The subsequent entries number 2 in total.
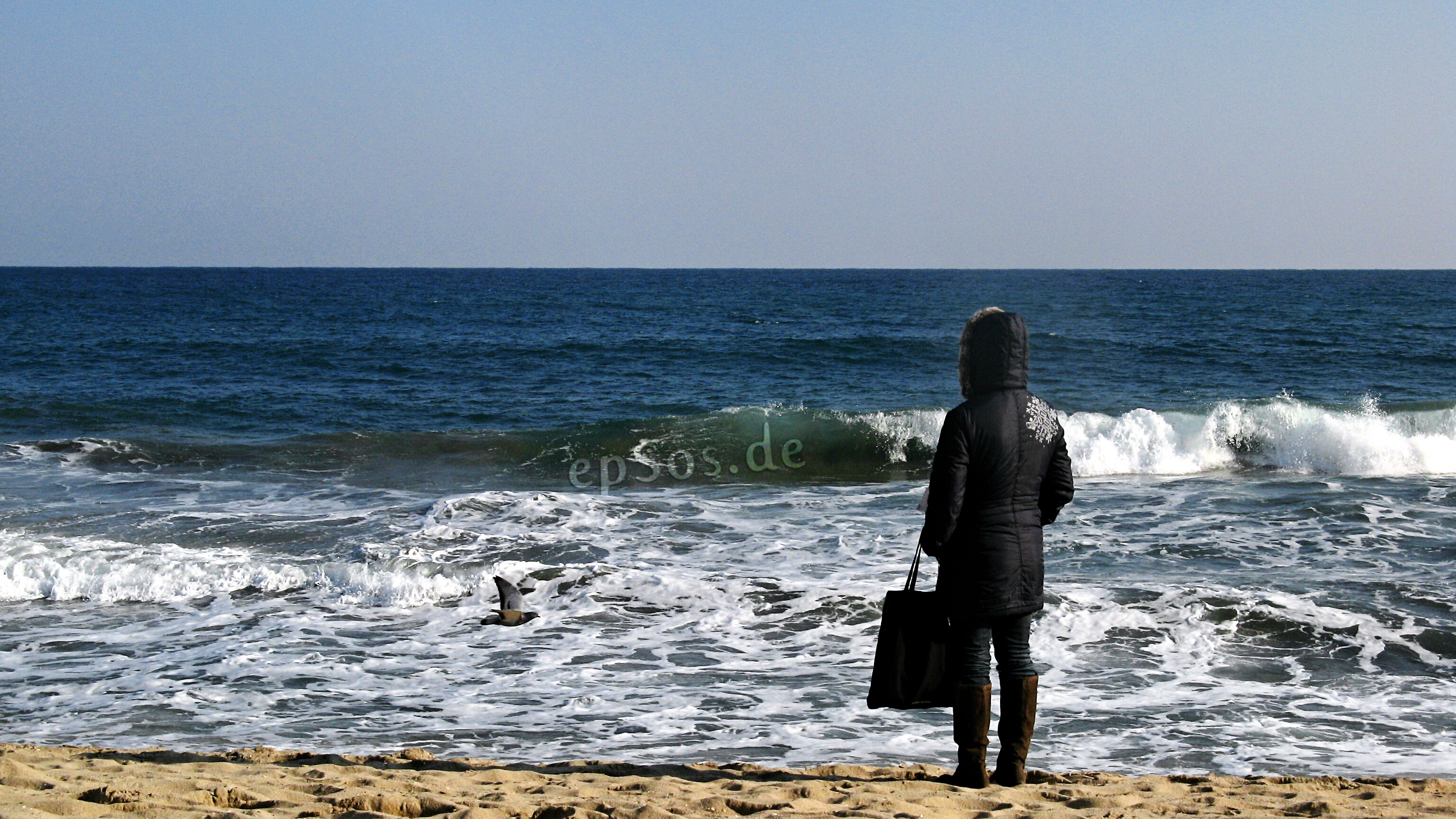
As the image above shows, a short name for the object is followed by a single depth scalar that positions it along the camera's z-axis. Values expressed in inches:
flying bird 599.5
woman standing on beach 295.7
